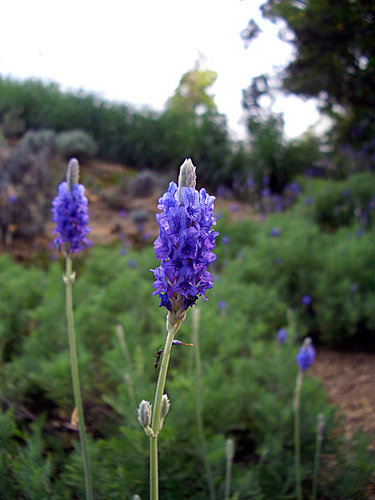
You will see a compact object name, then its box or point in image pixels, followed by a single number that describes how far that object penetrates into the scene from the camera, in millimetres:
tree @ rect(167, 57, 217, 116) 11912
